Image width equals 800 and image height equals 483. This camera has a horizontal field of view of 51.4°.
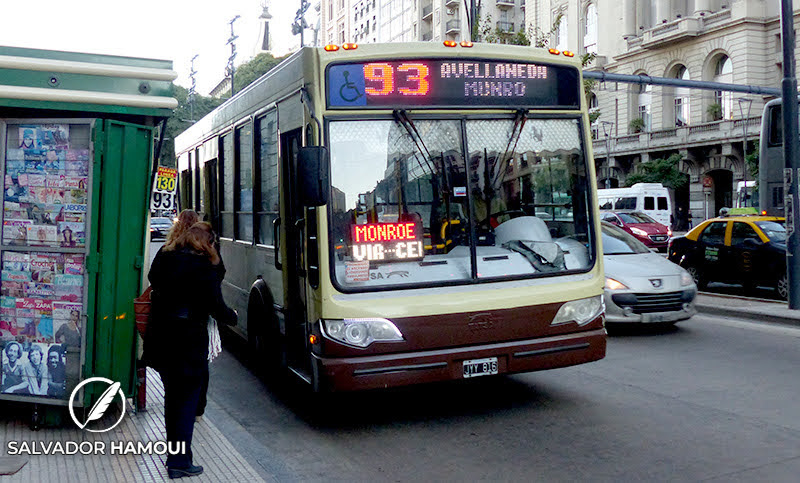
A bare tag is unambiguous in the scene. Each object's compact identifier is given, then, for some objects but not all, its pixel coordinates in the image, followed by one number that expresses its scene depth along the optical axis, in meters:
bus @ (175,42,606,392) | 5.95
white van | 38.56
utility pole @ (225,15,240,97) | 43.16
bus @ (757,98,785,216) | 18.55
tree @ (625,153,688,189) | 46.91
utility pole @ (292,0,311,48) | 37.38
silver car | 10.30
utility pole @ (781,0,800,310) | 12.34
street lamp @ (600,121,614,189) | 51.31
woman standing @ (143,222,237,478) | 4.91
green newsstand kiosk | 5.77
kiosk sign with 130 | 13.90
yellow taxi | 13.95
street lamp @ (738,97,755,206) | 41.51
